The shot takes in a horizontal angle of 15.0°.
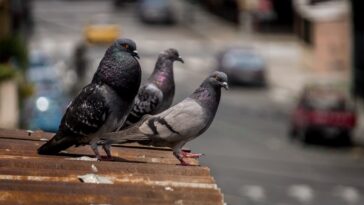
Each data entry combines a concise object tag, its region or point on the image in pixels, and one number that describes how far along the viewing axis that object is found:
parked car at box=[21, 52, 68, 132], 33.79
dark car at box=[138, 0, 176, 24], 79.75
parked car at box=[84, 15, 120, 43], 71.50
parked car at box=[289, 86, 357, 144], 47.41
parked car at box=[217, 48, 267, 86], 62.75
